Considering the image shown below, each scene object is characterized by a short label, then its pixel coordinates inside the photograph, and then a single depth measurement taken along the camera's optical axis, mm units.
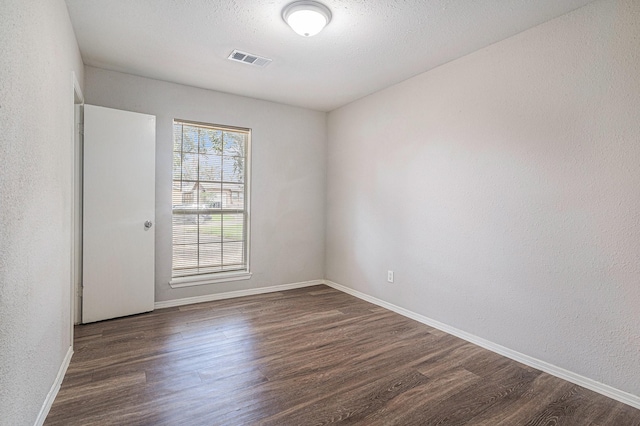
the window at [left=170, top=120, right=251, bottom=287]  3990
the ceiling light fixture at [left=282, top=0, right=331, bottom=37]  2303
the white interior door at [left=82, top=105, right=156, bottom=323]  3240
